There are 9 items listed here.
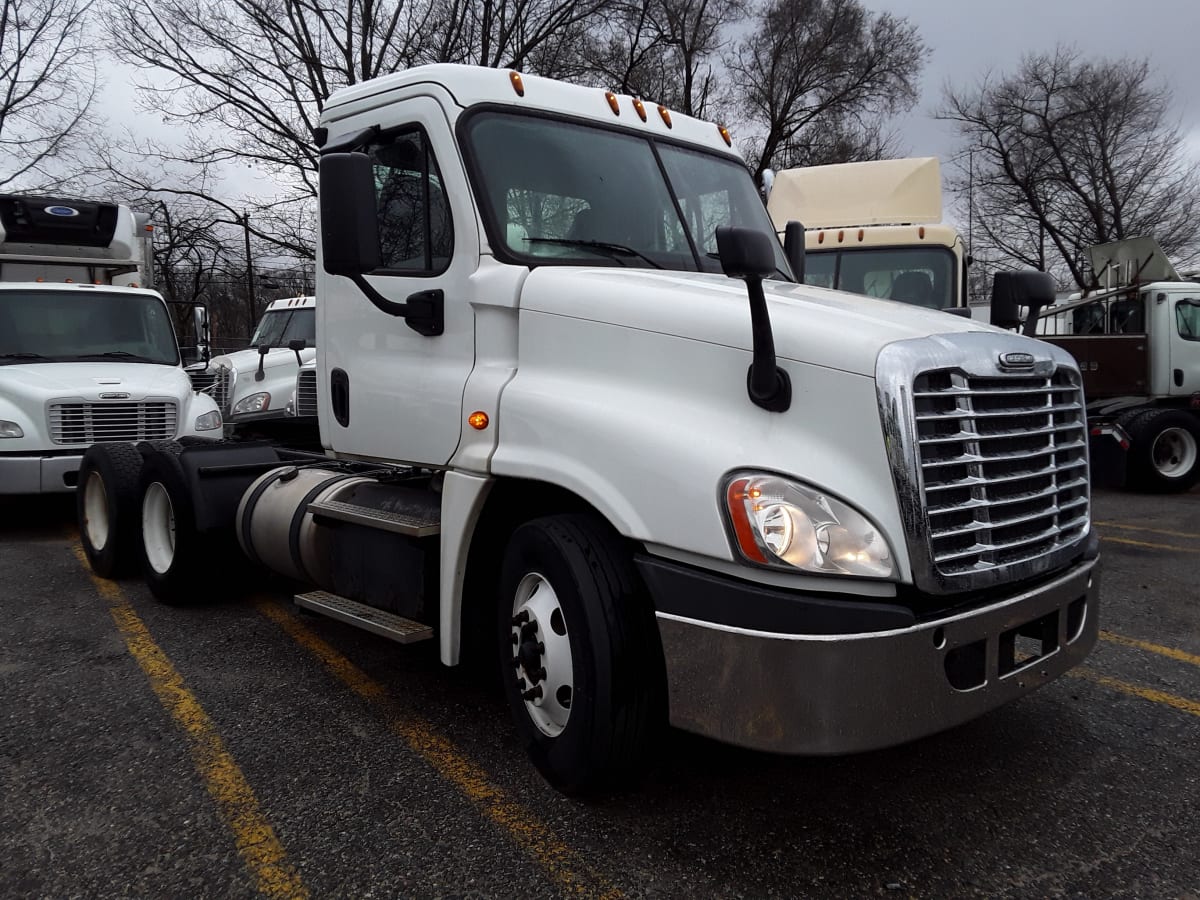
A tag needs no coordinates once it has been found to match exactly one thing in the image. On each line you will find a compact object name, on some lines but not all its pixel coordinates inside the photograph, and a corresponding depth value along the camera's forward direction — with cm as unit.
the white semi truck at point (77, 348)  791
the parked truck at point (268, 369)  1199
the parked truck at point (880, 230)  932
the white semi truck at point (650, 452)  254
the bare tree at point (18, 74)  2414
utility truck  1128
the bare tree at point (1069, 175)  3084
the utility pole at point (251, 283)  2825
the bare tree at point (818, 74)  2586
